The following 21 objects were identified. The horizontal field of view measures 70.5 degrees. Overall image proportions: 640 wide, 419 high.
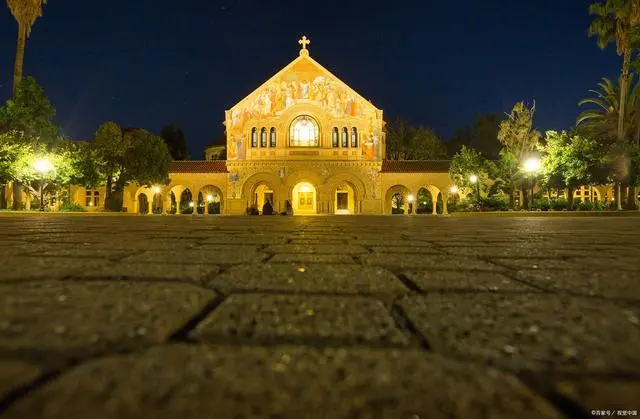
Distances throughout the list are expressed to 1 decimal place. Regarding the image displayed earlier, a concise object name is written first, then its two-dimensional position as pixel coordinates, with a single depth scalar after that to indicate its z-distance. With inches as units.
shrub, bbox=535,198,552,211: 905.4
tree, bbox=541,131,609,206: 841.5
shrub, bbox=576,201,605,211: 946.4
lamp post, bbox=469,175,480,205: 1007.6
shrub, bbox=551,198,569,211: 909.8
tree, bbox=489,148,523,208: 948.0
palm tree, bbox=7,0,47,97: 921.5
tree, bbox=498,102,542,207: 932.0
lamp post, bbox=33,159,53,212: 790.5
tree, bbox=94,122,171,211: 1013.8
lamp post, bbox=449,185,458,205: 1247.5
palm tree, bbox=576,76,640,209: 1066.7
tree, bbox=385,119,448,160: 1951.3
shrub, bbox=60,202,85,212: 911.4
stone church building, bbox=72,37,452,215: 1227.2
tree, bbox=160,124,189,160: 2153.1
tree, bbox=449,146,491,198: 1044.5
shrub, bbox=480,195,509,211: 1025.5
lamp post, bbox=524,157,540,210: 860.6
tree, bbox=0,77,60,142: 845.8
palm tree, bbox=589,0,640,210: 877.3
